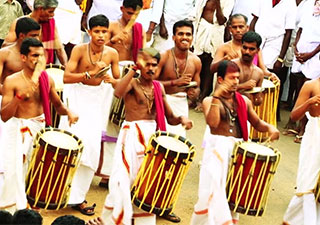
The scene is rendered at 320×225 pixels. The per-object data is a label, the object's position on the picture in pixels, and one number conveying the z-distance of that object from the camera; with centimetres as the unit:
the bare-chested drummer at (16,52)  1439
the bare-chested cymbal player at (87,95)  1514
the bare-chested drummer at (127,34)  1692
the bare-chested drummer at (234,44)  1741
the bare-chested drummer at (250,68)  1616
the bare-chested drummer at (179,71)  1608
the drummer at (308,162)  1427
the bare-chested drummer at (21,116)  1321
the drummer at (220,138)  1348
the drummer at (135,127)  1359
